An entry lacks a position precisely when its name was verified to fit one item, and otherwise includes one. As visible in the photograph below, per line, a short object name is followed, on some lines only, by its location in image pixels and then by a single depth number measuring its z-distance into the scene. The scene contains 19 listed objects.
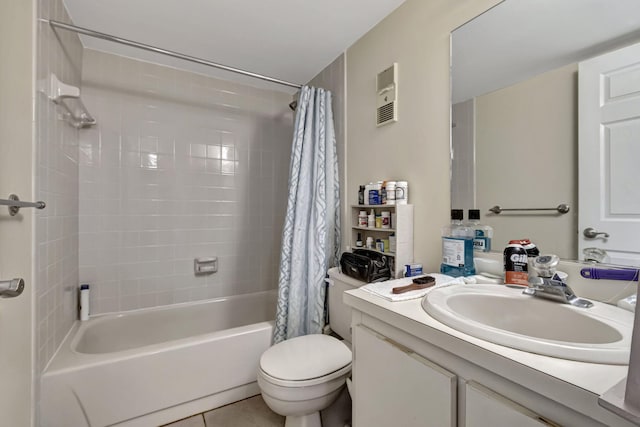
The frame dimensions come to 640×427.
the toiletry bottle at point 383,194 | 1.43
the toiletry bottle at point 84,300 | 1.75
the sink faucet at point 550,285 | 0.75
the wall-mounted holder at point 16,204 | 0.82
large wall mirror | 0.79
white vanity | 0.45
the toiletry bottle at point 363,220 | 1.61
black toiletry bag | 1.35
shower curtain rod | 1.26
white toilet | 1.12
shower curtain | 1.71
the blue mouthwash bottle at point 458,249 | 1.09
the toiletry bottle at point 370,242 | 1.57
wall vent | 1.46
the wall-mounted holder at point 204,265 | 2.19
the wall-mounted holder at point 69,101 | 1.29
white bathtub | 1.22
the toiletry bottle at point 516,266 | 0.91
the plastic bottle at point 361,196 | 1.61
